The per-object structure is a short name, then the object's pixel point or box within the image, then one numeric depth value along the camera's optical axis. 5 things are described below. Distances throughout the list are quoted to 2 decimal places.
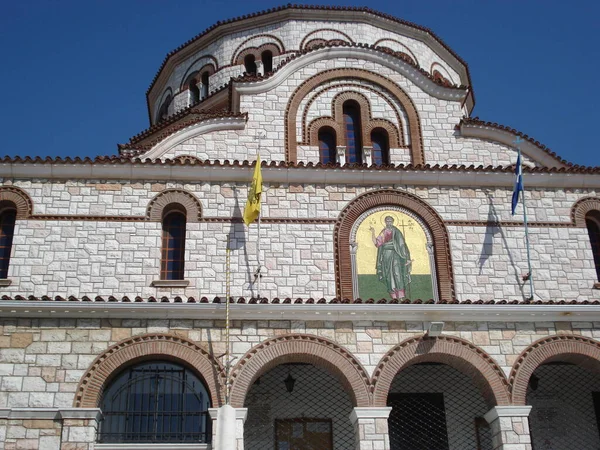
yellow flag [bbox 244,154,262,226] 16.12
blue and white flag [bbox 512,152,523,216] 16.92
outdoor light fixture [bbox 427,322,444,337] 13.99
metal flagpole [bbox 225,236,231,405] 13.49
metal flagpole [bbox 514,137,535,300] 16.22
